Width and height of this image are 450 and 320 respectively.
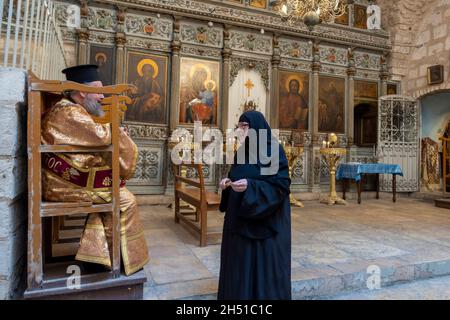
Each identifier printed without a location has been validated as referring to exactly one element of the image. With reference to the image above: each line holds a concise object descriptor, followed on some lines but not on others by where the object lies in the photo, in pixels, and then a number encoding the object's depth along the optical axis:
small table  7.39
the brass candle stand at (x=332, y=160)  7.25
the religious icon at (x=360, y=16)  8.98
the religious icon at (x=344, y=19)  8.78
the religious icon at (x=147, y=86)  6.89
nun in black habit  1.96
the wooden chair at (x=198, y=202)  3.59
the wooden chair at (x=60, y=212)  1.94
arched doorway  9.16
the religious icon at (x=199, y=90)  7.29
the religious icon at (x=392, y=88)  9.36
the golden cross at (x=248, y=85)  7.89
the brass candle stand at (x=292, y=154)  7.04
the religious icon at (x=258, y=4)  7.92
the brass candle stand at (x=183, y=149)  6.20
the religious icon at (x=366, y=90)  8.98
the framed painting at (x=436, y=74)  8.34
